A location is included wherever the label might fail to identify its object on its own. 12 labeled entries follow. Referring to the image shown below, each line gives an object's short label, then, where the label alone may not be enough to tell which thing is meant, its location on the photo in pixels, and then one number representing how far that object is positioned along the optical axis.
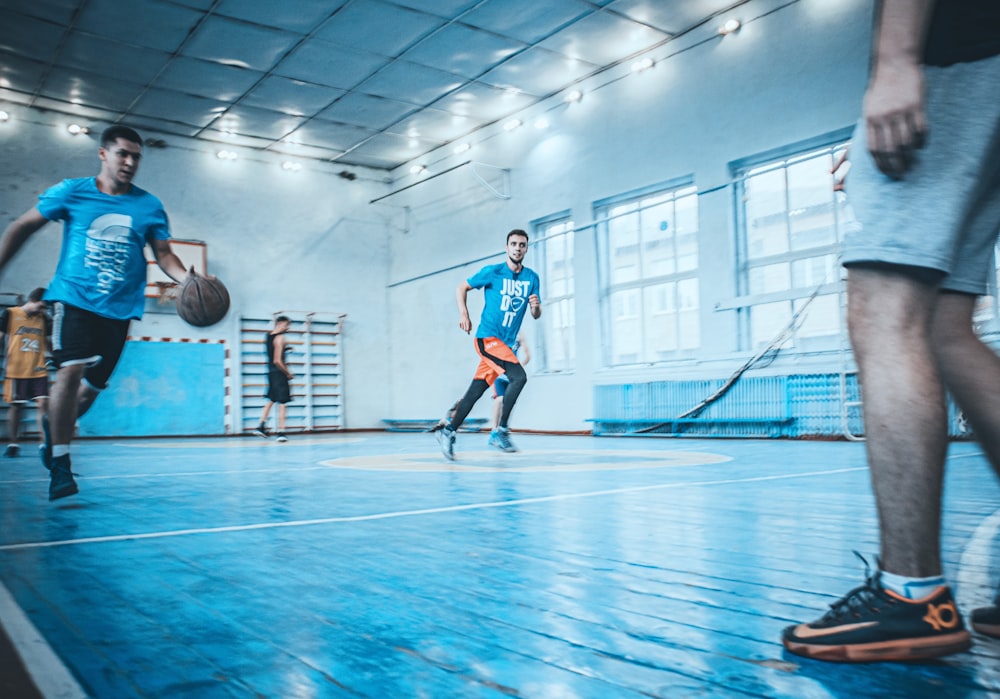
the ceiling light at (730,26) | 9.23
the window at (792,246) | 8.47
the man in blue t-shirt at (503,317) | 5.90
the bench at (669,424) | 8.66
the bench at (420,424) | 12.97
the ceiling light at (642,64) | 10.36
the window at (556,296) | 11.90
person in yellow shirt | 8.41
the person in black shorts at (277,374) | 10.78
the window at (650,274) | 10.09
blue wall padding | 12.85
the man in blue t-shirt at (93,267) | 3.42
